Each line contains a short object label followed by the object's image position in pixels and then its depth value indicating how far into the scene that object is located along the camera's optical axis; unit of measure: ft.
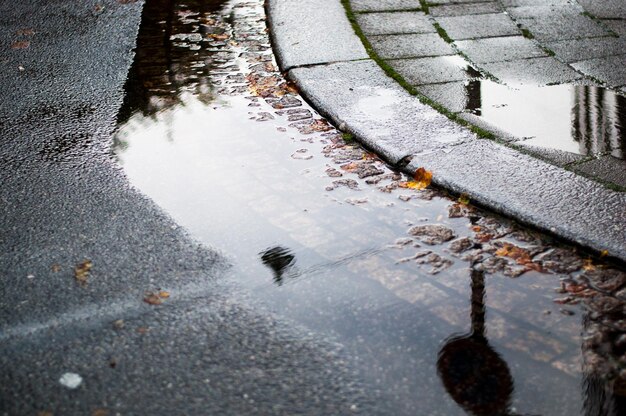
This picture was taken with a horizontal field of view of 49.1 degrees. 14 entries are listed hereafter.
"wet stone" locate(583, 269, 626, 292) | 9.11
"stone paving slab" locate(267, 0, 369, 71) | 16.56
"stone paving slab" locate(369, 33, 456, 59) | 16.76
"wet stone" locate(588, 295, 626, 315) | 8.72
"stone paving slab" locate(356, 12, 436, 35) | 18.26
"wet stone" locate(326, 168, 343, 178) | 12.15
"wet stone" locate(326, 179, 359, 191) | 11.77
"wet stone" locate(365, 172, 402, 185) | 11.92
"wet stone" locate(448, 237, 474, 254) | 10.03
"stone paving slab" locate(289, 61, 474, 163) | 12.75
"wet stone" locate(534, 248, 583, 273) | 9.50
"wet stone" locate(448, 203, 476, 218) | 10.84
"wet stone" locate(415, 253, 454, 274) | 9.61
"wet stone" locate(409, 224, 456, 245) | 10.27
